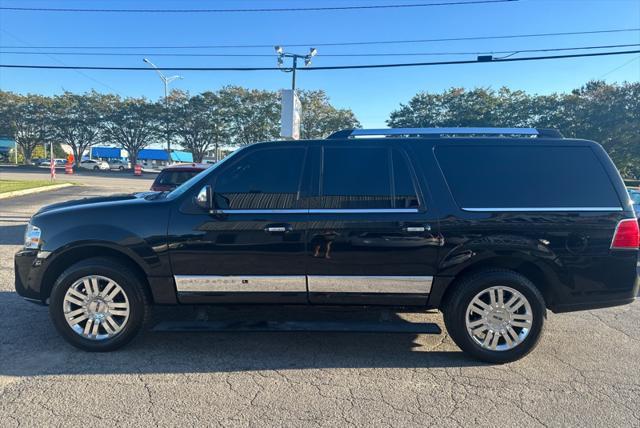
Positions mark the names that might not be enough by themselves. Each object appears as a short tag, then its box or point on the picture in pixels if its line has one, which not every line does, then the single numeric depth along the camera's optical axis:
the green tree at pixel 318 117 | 46.47
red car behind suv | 9.30
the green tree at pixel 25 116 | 47.75
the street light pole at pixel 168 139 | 46.02
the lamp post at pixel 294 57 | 20.91
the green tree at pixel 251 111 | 46.38
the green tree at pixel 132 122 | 47.44
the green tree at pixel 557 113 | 33.16
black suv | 3.44
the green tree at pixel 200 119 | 46.31
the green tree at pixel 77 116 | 47.97
